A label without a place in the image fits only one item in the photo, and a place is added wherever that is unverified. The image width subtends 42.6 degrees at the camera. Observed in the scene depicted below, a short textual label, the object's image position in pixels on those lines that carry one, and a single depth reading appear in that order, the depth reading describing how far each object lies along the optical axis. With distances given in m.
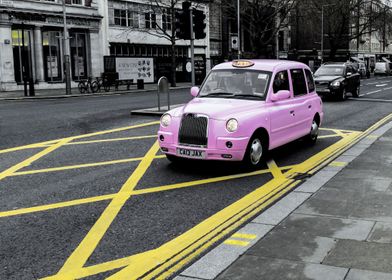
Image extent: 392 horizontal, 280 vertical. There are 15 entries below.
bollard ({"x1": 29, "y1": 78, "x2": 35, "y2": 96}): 28.58
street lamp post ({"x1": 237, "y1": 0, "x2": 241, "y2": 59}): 45.59
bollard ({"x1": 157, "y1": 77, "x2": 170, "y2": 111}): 15.06
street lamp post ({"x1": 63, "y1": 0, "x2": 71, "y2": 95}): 29.52
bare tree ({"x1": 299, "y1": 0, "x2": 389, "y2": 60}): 59.98
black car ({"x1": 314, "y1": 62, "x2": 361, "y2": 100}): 22.00
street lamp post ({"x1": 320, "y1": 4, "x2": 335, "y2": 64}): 60.17
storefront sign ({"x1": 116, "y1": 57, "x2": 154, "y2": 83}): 38.03
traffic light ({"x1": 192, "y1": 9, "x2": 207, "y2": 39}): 14.88
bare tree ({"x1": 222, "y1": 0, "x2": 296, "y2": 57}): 45.69
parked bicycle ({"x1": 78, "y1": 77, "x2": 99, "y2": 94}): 31.19
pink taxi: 7.77
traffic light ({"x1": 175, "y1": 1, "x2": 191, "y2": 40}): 14.88
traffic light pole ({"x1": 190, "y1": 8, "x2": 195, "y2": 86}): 14.89
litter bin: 35.99
